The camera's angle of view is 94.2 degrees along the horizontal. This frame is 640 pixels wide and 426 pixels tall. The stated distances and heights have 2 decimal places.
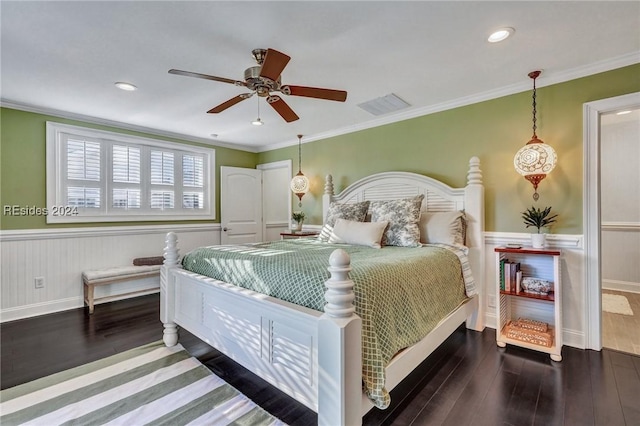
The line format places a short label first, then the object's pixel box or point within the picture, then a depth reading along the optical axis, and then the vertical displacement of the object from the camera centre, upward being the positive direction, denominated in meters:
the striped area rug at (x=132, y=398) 1.69 -1.17
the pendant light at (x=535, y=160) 2.53 +0.45
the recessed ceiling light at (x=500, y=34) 1.98 +1.21
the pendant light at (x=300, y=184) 4.65 +0.43
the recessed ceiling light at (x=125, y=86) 2.75 +1.20
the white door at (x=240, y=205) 5.14 +0.13
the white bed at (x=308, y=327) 1.30 -0.70
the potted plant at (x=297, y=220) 4.65 -0.13
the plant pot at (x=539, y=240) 2.55 -0.25
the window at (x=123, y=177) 3.63 +0.49
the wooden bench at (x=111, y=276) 3.49 -0.80
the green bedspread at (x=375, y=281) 1.46 -0.44
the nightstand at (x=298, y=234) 4.38 -0.33
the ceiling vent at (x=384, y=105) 3.19 +1.21
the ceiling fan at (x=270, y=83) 1.79 +0.87
